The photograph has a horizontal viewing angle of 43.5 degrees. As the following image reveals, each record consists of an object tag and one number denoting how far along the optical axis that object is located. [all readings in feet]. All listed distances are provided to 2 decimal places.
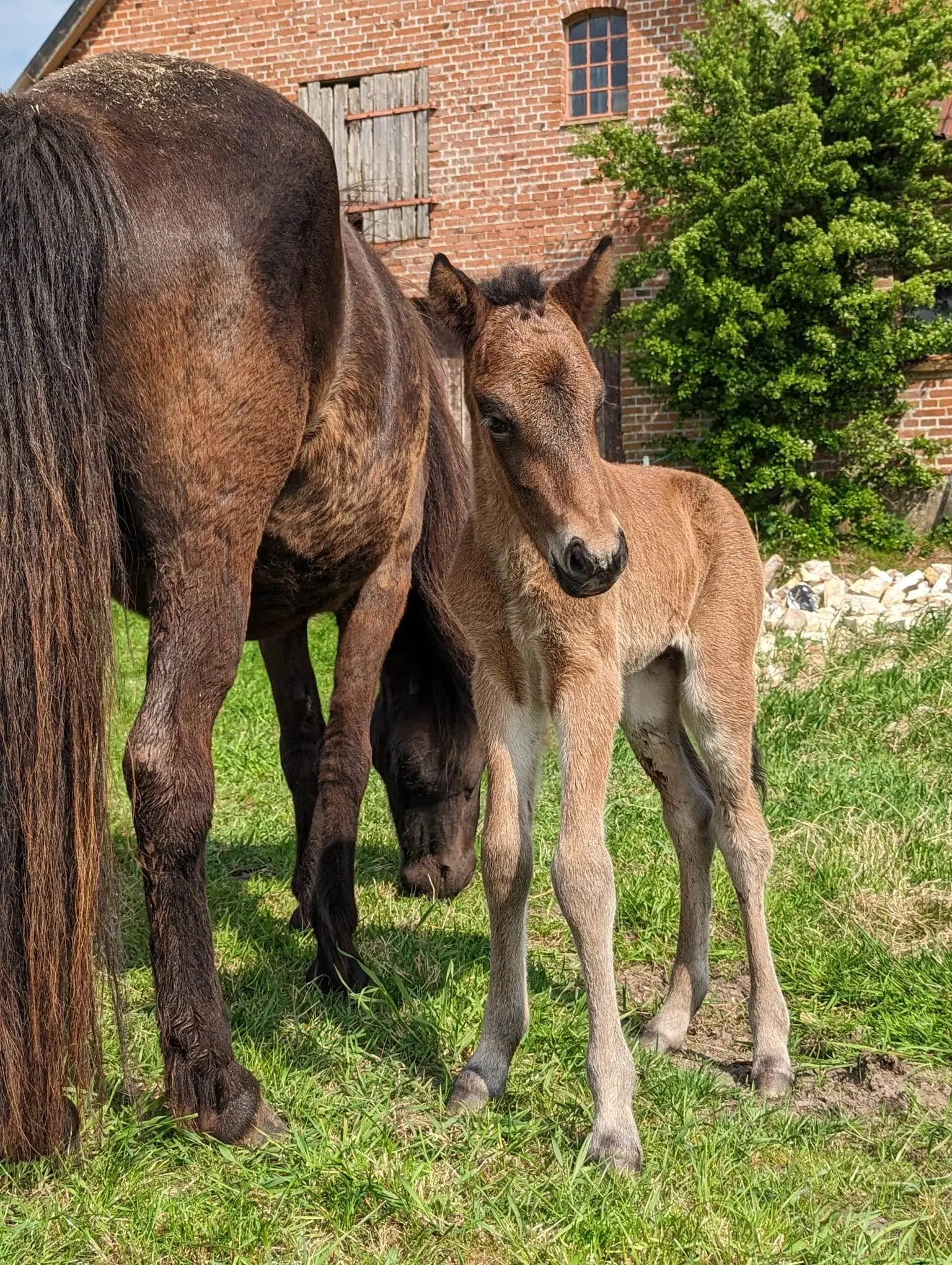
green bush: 39.68
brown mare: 8.46
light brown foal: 9.11
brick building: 47.47
